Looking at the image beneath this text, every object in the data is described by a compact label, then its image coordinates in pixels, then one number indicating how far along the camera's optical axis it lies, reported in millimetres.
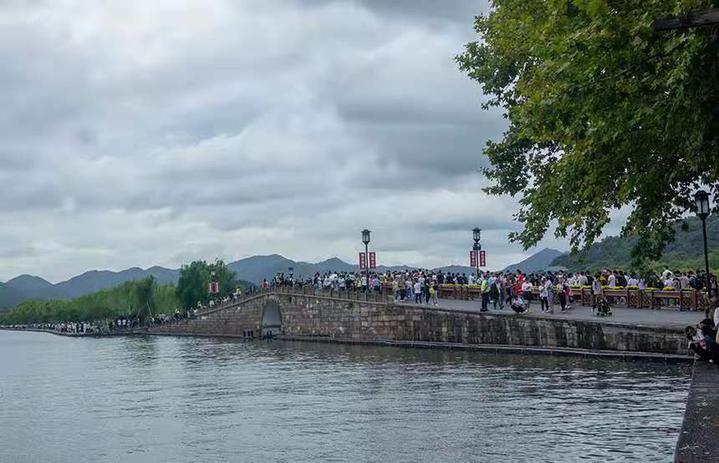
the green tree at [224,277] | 130112
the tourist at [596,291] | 32750
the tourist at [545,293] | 34438
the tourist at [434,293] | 42938
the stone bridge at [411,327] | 27250
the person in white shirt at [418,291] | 44316
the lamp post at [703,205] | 24127
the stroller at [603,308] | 31359
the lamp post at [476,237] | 43281
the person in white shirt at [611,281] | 35034
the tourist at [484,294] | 37219
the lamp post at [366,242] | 47531
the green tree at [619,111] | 11445
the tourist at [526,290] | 36600
